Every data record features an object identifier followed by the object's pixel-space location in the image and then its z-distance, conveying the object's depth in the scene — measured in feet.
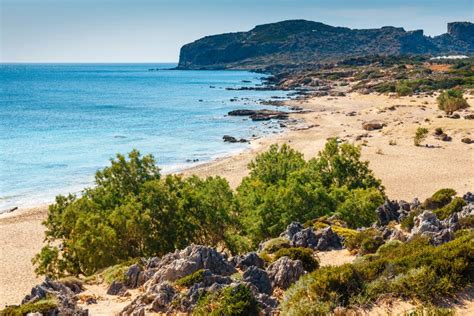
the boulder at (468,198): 98.54
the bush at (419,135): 208.64
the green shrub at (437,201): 101.91
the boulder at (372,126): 260.29
